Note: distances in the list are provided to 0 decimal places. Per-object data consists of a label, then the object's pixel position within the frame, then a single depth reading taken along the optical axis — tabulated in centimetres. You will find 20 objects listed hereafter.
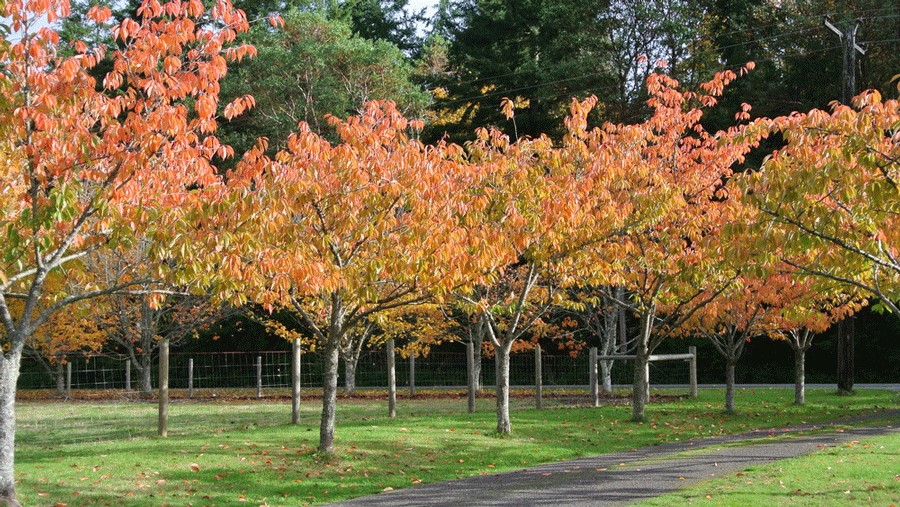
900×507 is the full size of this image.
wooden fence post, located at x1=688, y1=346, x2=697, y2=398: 2575
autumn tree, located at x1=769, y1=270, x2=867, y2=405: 1754
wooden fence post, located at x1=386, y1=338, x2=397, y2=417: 1961
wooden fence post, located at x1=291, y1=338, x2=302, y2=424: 1781
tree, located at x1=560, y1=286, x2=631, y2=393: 2922
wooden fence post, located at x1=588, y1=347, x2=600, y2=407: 2319
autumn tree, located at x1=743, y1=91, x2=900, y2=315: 991
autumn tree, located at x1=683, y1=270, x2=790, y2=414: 1975
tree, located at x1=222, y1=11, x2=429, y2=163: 3525
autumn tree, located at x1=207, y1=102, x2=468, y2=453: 1076
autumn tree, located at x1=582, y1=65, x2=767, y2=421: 1666
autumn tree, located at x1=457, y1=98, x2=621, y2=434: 1441
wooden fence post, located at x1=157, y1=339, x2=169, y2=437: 1550
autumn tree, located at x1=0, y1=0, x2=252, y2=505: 962
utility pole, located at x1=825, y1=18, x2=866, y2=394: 2639
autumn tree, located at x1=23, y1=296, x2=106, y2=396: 3062
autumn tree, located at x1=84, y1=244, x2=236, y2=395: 2759
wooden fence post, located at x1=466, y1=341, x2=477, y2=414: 2038
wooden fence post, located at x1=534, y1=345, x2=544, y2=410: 2194
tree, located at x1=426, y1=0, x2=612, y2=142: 3444
